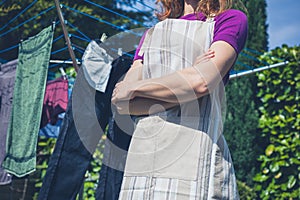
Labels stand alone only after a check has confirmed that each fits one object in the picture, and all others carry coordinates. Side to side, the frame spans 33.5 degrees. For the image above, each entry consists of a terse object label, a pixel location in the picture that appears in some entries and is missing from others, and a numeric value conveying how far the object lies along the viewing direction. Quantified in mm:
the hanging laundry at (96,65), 2434
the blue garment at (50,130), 3650
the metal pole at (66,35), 2451
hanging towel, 2715
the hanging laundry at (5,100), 3000
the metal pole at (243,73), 3248
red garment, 3131
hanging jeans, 2387
